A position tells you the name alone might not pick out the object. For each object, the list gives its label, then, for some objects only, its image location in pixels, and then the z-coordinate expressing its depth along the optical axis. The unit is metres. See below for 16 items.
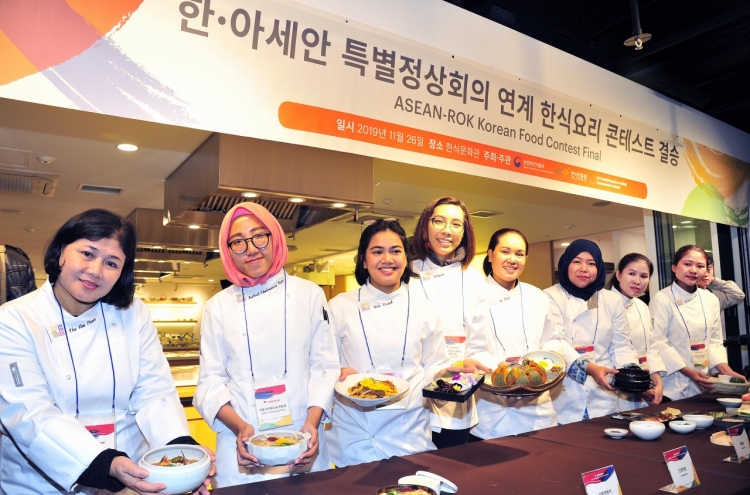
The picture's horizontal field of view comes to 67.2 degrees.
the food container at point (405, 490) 1.37
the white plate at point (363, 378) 1.91
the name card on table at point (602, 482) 1.37
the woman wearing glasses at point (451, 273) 2.66
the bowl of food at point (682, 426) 2.14
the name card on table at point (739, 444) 1.77
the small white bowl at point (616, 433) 2.08
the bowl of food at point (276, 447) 1.57
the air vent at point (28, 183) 4.64
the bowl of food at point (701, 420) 2.22
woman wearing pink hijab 1.95
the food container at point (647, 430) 2.01
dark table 1.50
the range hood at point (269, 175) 3.39
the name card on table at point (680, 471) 1.49
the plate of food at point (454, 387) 1.95
